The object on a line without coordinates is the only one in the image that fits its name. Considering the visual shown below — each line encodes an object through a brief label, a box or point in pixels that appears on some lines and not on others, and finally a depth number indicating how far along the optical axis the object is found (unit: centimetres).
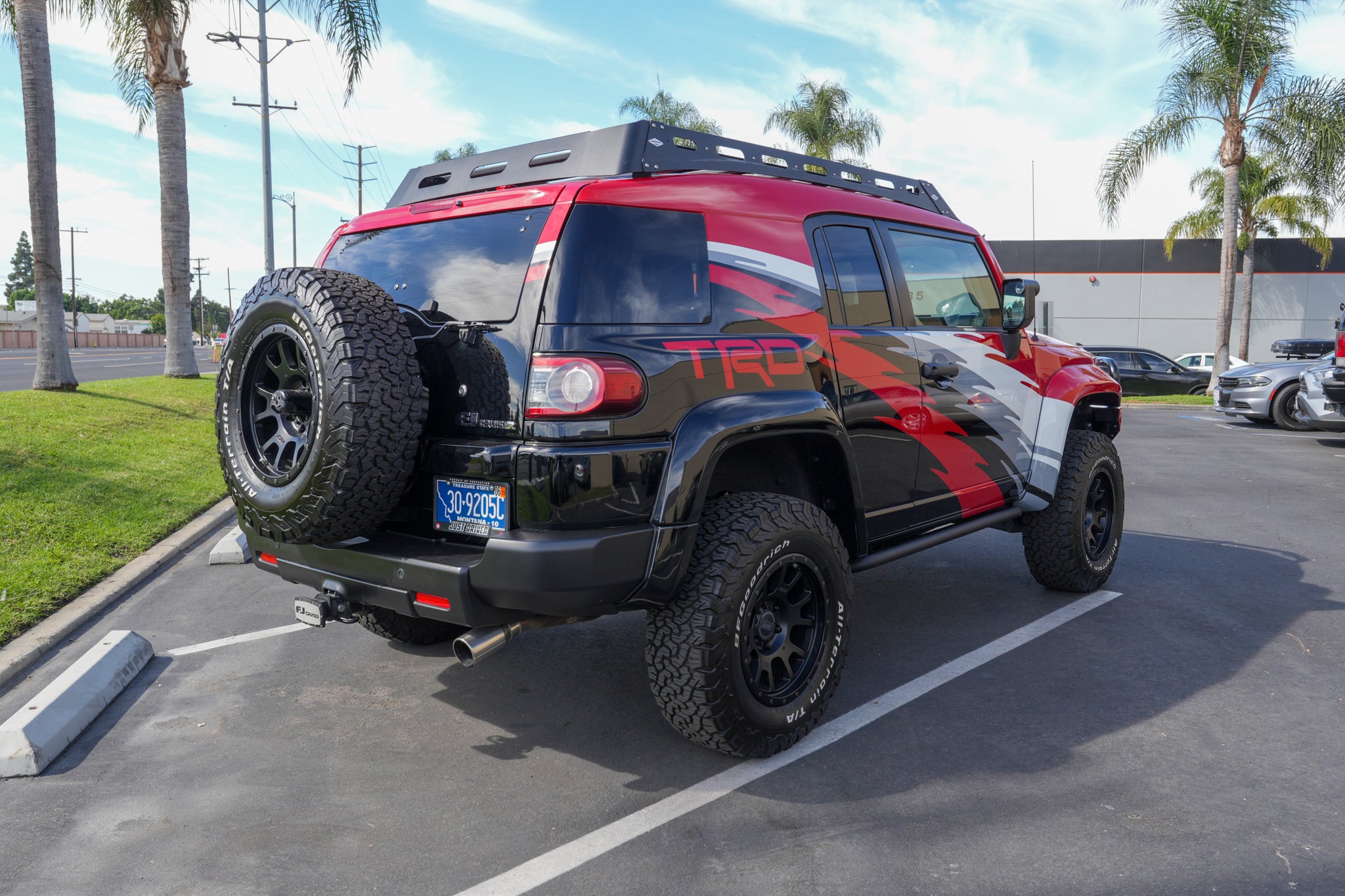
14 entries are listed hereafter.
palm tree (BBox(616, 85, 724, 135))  3516
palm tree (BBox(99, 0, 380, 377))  1557
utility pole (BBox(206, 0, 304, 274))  2698
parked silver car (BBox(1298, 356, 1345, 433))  1298
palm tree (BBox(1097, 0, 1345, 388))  2095
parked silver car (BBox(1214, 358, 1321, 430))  1514
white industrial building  3366
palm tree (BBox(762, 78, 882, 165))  3262
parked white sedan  2717
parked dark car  2280
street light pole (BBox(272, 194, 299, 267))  6334
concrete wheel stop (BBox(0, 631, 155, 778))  331
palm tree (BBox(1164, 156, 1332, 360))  2964
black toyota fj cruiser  296
